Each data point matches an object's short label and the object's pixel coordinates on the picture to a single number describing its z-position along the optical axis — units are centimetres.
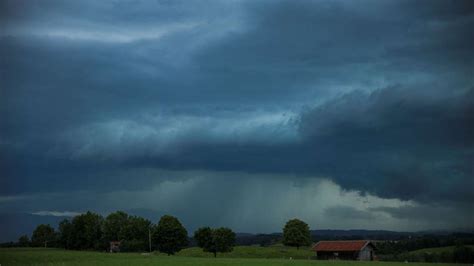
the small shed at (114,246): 16588
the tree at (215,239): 14925
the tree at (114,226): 17350
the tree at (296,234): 15862
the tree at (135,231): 16548
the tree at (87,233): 17425
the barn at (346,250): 12438
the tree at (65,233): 17900
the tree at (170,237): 15275
